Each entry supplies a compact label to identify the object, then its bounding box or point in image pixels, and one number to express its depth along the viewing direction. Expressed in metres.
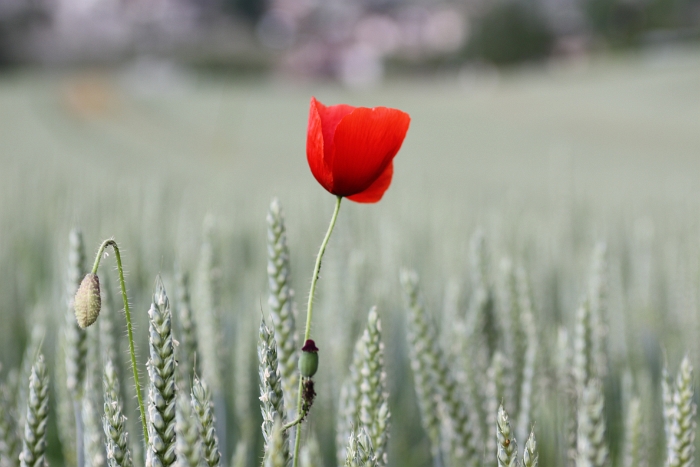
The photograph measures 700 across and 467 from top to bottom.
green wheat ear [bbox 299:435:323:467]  1.47
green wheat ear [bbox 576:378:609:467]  1.50
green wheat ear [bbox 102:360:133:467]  1.46
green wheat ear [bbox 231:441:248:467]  1.56
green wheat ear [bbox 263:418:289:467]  1.43
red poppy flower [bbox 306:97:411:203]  1.50
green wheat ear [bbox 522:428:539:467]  1.47
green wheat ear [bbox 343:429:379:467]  1.46
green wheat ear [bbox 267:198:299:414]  1.54
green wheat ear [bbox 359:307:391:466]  1.52
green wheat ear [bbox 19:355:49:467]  1.50
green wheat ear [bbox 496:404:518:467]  1.46
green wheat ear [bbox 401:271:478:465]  1.61
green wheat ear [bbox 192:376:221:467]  1.46
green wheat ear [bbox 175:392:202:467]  1.43
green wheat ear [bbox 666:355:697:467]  1.52
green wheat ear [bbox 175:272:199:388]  1.60
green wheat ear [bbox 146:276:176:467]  1.46
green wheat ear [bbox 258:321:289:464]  1.47
